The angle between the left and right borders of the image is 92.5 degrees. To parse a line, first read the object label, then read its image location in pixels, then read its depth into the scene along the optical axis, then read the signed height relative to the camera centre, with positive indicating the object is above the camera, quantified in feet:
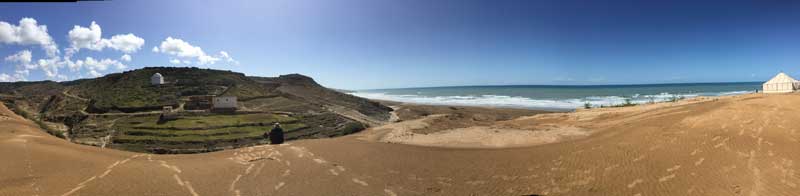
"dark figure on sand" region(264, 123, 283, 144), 66.99 -7.52
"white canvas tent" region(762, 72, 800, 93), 116.78 -1.47
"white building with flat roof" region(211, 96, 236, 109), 170.91 -3.97
